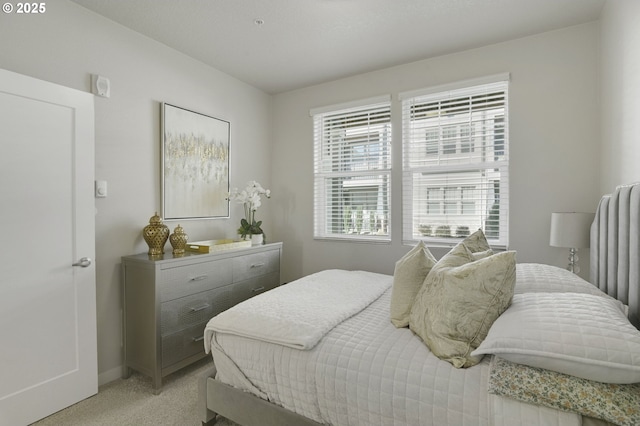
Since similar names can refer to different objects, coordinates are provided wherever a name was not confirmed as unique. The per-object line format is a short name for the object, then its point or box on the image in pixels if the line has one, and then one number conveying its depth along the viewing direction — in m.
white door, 1.84
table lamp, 2.22
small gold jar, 2.66
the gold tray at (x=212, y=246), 2.71
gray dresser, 2.29
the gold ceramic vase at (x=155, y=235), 2.57
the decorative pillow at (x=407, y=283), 1.67
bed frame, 1.45
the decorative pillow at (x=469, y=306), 1.31
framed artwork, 2.88
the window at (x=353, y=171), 3.47
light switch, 2.37
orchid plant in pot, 3.34
